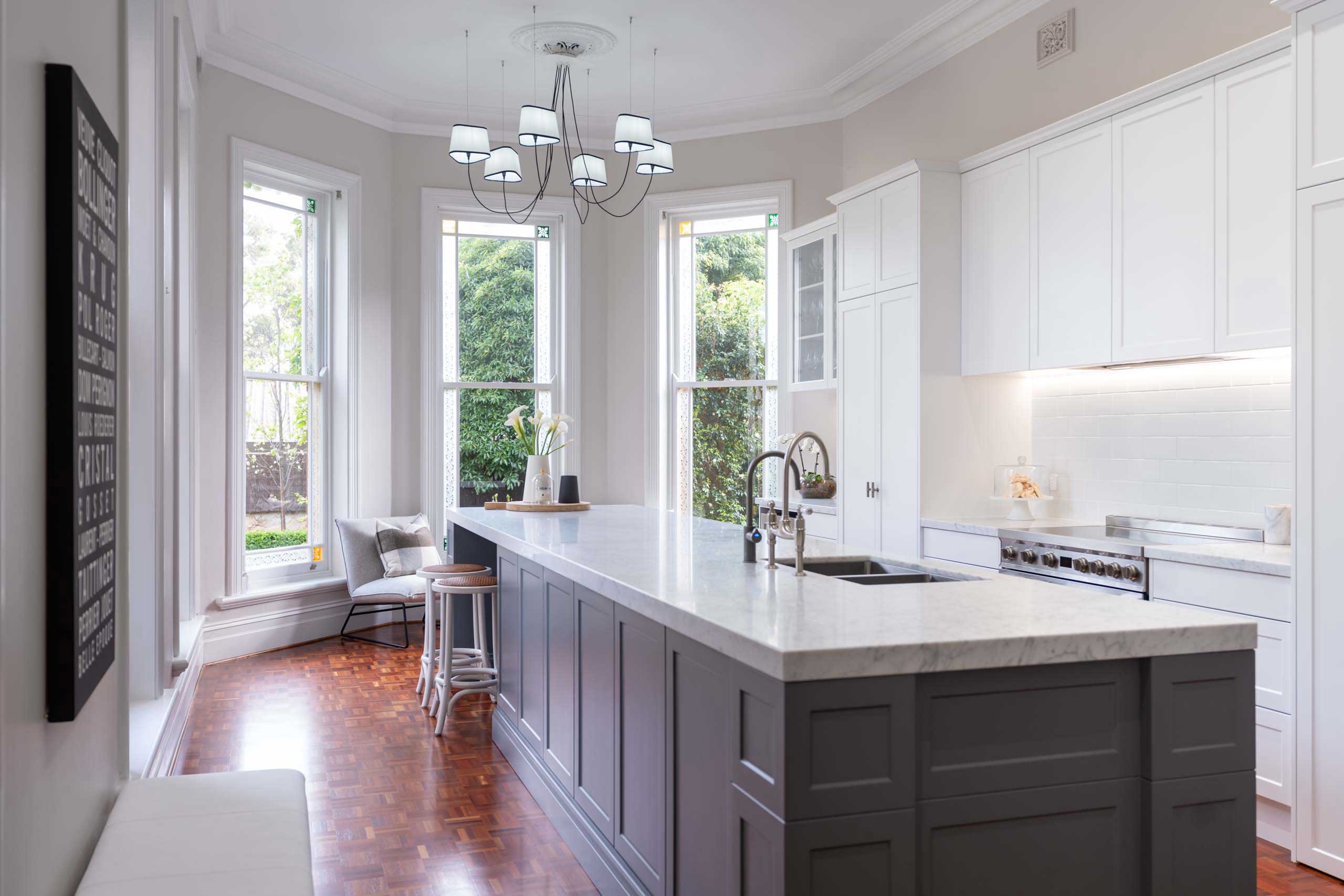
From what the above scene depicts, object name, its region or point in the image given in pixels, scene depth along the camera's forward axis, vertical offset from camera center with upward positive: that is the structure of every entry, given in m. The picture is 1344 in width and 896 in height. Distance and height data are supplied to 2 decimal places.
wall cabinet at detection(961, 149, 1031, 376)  4.55 +0.81
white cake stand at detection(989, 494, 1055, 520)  4.76 -0.35
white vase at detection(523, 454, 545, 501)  5.27 -0.19
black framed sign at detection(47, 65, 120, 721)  1.69 +0.09
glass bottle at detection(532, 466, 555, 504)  5.26 -0.26
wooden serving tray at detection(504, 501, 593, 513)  5.16 -0.37
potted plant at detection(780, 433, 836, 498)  6.02 -0.23
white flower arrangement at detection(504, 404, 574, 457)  5.32 +0.05
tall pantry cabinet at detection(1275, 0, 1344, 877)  2.87 +0.04
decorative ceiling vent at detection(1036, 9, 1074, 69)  4.65 +1.92
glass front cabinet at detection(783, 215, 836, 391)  5.88 +0.84
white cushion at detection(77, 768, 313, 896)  1.78 -0.81
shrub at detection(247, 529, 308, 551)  6.10 -0.64
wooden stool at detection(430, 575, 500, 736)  4.34 -1.06
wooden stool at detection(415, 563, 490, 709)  4.53 -0.88
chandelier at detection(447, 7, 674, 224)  4.71 +1.57
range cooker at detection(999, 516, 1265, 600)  3.59 -0.44
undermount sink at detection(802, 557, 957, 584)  2.95 -0.42
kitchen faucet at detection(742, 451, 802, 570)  2.97 -0.30
